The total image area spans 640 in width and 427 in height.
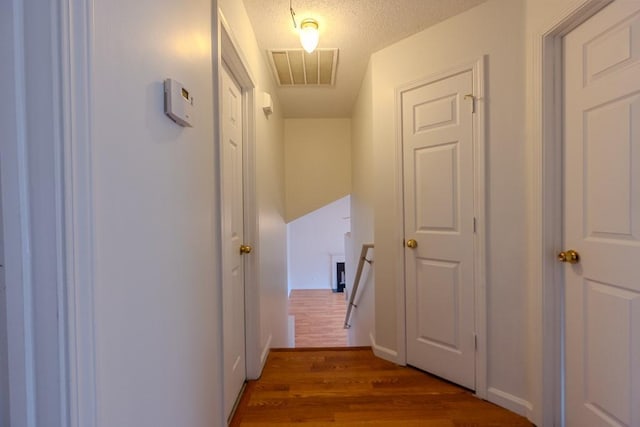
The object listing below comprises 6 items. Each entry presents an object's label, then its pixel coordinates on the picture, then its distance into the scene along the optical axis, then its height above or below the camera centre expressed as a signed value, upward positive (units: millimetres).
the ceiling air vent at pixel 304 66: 2424 +1260
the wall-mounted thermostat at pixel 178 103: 880 +336
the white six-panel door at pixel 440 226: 1930 -113
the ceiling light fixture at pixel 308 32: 1924 +1136
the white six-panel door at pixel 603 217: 1196 -39
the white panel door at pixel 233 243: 1453 -174
